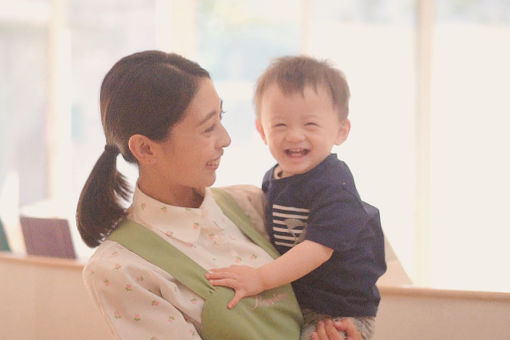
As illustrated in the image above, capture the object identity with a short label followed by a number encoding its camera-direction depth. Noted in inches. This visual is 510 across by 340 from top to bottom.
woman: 67.6
